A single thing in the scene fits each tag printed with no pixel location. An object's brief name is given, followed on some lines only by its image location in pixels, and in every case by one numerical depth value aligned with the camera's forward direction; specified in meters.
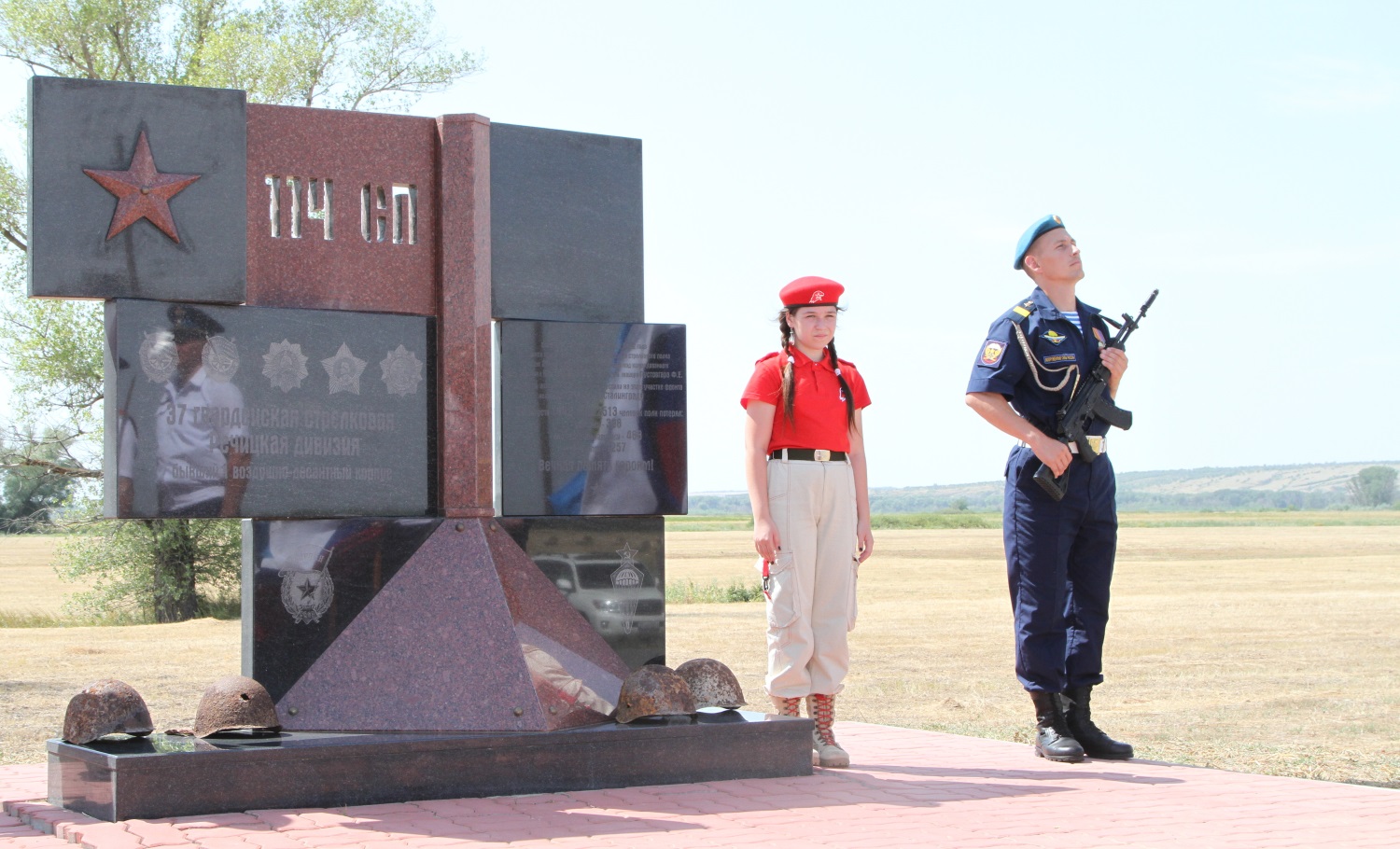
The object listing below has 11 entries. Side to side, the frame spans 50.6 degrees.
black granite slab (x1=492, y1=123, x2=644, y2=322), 6.25
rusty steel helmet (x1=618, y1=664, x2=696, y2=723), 5.71
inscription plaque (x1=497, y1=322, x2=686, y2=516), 6.17
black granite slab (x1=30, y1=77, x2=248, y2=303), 5.43
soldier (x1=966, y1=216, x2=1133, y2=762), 6.18
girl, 6.03
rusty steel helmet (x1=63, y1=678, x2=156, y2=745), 5.23
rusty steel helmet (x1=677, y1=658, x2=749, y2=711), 6.05
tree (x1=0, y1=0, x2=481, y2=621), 22.75
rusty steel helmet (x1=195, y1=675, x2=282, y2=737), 5.35
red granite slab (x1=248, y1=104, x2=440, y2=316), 5.91
